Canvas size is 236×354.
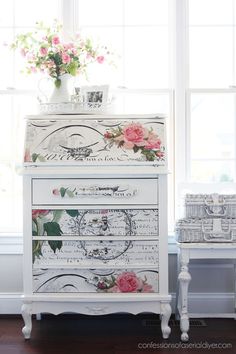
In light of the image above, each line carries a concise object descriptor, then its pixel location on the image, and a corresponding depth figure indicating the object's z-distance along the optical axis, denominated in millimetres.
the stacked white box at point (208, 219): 3047
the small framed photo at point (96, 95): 3176
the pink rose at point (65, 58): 3229
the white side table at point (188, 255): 2982
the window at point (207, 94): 3619
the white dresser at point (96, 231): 2902
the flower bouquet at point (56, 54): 3260
